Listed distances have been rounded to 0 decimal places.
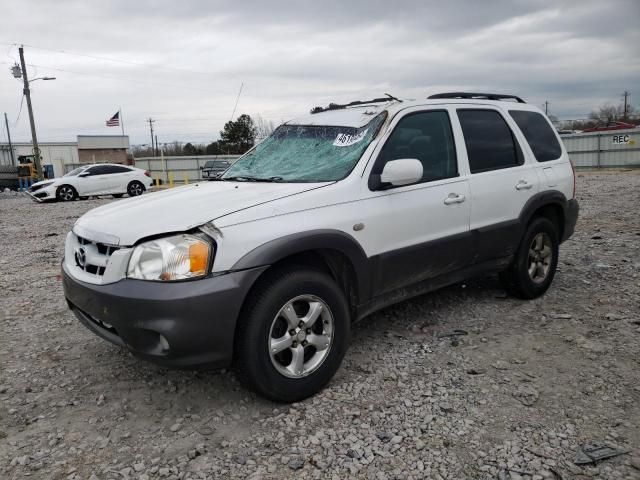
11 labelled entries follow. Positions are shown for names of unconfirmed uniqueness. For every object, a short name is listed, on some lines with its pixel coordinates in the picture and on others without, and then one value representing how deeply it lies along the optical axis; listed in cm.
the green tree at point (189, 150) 6438
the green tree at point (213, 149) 5998
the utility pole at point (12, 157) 3891
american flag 3571
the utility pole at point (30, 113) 2908
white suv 261
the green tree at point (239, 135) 5769
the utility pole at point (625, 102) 7759
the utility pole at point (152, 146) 7388
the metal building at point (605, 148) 2758
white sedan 1716
